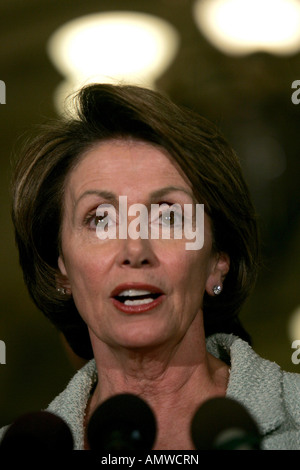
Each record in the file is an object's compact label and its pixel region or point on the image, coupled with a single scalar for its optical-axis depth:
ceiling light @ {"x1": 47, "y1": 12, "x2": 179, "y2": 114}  4.22
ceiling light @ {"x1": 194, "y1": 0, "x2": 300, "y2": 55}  4.23
